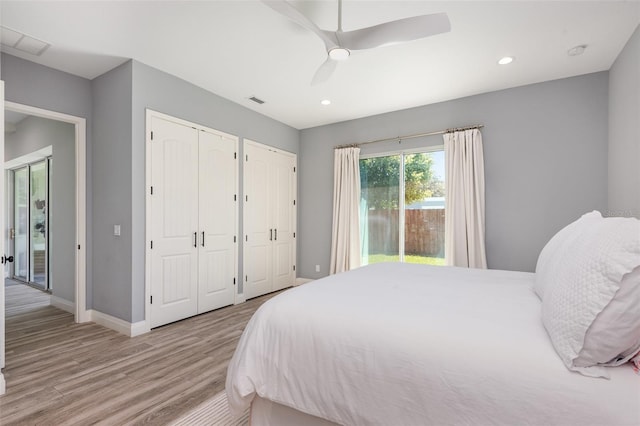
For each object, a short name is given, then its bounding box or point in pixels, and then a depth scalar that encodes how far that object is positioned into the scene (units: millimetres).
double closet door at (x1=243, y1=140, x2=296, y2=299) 4359
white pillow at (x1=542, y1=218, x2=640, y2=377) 918
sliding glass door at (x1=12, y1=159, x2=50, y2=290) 5133
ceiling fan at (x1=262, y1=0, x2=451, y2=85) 1824
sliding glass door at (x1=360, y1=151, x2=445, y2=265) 4215
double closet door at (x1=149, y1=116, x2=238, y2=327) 3227
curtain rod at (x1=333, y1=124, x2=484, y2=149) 3849
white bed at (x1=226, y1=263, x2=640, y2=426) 919
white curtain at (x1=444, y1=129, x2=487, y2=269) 3725
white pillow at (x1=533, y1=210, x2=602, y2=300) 1452
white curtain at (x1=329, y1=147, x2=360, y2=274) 4711
